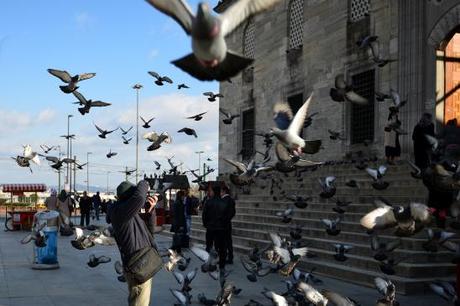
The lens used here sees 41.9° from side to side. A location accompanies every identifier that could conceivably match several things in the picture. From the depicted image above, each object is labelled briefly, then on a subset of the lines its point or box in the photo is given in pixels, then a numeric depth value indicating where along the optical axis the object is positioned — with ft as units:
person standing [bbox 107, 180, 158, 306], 23.09
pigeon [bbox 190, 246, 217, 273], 33.47
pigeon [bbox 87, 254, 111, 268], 34.01
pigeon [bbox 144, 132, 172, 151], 39.42
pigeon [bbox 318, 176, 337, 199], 38.42
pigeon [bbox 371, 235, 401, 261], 31.76
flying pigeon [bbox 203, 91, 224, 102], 38.49
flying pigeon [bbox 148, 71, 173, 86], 38.09
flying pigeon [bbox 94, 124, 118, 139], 43.19
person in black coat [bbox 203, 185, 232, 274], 43.98
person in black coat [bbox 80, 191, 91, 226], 97.25
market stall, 92.89
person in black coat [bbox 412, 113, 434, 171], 45.19
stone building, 56.90
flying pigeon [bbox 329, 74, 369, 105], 30.45
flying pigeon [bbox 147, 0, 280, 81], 9.77
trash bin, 45.11
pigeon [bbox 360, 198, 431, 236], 25.35
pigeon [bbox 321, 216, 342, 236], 38.13
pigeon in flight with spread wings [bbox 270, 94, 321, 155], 24.22
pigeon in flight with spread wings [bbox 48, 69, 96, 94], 29.87
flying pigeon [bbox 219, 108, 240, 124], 44.81
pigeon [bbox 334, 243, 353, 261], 35.65
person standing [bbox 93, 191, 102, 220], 118.11
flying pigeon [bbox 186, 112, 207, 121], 41.24
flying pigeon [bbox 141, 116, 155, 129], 42.91
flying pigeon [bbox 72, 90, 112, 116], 32.40
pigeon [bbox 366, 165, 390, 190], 37.21
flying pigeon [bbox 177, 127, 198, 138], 43.39
